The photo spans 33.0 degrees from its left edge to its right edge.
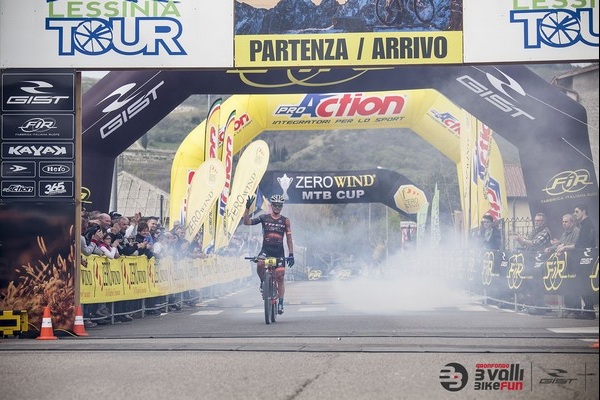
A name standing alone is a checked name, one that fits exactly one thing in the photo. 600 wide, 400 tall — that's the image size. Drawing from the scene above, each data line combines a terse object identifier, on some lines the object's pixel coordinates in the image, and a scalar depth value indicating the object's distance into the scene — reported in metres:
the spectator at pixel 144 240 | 19.55
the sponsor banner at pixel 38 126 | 13.90
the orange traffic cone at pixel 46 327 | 13.67
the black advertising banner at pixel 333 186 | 36.09
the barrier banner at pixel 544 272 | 16.05
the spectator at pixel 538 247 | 17.52
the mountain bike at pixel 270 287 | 15.86
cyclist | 16.55
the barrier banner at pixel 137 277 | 16.39
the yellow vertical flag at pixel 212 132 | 23.84
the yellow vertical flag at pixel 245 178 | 26.91
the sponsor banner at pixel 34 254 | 13.83
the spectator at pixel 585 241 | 16.12
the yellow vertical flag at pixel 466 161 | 22.59
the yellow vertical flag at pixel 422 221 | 38.77
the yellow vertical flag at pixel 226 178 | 24.41
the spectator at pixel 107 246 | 17.34
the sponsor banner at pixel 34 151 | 13.86
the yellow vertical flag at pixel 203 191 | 22.67
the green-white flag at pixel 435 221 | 36.45
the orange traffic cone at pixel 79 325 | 14.08
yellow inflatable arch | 22.50
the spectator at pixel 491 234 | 21.48
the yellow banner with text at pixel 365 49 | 13.63
